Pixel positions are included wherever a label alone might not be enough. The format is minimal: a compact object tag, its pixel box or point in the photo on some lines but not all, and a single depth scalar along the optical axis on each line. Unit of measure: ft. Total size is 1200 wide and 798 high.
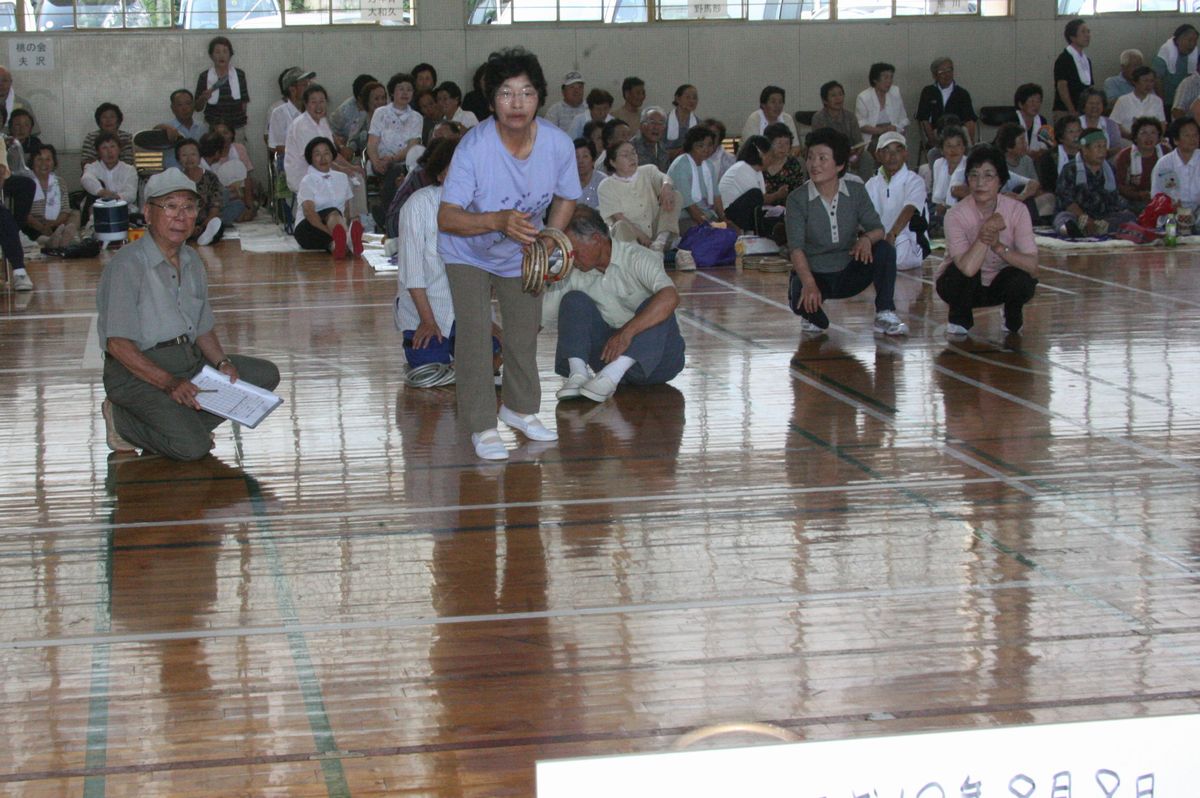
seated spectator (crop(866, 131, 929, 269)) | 30.55
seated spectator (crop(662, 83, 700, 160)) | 41.96
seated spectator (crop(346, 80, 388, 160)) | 42.22
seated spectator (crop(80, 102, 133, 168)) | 41.29
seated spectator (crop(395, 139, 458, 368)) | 18.76
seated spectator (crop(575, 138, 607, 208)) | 31.24
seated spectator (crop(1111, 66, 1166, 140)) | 44.29
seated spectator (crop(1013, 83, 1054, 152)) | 43.60
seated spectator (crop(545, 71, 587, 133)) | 43.18
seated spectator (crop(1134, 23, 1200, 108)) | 45.96
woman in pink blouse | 22.16
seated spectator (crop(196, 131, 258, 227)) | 42.39
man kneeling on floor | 15.08
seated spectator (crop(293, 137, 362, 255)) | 35.78
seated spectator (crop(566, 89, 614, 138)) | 41.50
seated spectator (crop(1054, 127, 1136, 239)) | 37.86
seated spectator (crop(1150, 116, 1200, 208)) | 37.14
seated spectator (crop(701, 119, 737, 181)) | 37.06
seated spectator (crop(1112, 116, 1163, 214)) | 39.14
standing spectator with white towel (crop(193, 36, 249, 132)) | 43.68
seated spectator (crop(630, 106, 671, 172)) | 38.65
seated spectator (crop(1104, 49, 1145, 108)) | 45.75
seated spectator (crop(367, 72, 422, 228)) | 40.70
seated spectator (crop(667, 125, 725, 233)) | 35.68
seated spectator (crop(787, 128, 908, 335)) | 22.75
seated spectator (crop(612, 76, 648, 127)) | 43.47
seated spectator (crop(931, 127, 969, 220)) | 35.63
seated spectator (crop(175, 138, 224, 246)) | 38.96
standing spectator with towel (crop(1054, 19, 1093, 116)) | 45.37
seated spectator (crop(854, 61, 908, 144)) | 45.14
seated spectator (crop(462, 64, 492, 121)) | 42.27
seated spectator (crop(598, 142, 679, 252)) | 32.37
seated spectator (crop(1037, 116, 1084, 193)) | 39.45
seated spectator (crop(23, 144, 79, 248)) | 37.17
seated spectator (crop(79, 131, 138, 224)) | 39.99
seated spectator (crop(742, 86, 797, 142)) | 42.19
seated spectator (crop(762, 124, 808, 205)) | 36.52
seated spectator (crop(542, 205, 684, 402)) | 18.20
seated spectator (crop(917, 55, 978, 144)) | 45.70
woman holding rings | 14.34
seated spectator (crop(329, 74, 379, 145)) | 43.06
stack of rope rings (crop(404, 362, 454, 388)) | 19.30
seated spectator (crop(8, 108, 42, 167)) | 39.52
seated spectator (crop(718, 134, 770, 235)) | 35.81
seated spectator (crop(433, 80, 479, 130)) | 41.75
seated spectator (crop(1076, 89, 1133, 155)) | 41.98
